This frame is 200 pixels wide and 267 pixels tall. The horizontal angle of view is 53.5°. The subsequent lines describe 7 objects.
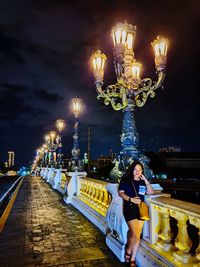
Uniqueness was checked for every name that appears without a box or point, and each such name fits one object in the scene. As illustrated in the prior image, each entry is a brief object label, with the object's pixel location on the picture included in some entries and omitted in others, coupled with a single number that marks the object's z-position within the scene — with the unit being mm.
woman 3431
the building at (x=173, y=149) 123448
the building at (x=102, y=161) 115366
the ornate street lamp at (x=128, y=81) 4908
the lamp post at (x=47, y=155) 25655
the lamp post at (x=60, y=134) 16009
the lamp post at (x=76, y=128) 9940
